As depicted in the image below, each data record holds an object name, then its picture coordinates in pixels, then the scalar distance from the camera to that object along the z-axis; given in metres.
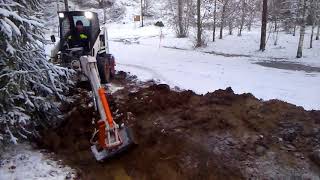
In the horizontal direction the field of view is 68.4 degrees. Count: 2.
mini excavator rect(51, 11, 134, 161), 4.22
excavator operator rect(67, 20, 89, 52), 7.87
